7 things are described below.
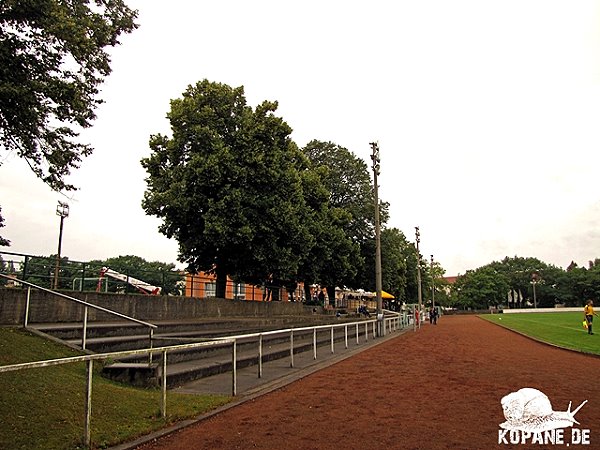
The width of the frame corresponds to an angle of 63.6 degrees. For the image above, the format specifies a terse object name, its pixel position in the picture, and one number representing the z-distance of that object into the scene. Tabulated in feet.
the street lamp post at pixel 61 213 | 110.73
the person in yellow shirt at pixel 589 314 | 84.64
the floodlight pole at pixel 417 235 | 166.50
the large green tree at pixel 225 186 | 71.20
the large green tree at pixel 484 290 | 366.43
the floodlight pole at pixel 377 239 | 86.53
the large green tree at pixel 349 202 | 124.57
